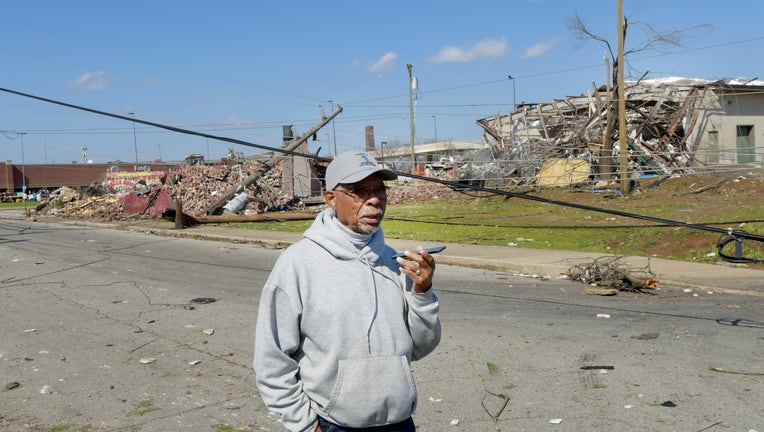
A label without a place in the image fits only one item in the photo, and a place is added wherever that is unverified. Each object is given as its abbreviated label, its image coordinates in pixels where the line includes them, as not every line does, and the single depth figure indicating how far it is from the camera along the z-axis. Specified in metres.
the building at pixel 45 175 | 71.75
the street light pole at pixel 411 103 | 41.66
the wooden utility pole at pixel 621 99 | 24.28
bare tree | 28.66
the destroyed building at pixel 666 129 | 30.48
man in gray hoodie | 2.83
